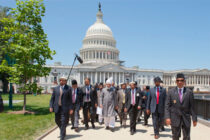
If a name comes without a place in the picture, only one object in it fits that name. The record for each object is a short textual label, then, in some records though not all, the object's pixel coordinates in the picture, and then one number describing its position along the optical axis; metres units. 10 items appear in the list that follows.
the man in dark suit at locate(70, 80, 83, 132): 11.06
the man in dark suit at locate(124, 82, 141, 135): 10.41
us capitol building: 96.25
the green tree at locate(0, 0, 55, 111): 17.59
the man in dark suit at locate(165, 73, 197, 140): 6.36
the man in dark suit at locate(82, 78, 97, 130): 11.56
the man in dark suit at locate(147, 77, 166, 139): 9.50
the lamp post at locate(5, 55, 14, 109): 19.55
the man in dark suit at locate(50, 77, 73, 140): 8.90
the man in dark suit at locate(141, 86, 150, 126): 12.74
